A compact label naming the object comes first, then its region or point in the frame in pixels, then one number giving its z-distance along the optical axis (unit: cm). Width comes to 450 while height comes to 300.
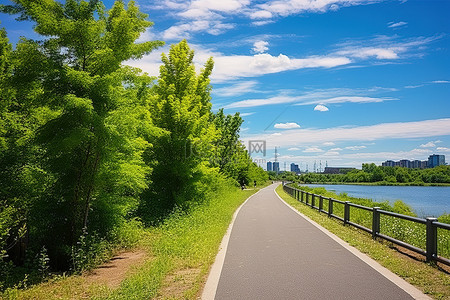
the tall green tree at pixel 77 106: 1012
